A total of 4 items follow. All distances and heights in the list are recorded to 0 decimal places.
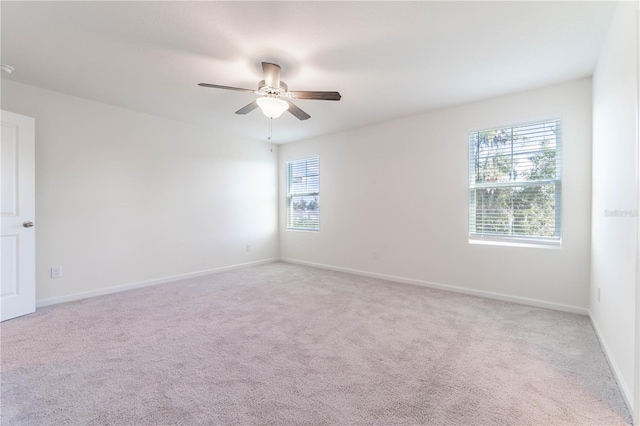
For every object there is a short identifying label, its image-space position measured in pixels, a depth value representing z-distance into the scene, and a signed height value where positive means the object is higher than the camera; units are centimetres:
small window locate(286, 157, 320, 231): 536 +37
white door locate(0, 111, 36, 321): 275 -6
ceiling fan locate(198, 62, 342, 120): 248 +109
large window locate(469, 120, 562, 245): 309 +35
